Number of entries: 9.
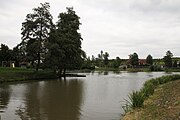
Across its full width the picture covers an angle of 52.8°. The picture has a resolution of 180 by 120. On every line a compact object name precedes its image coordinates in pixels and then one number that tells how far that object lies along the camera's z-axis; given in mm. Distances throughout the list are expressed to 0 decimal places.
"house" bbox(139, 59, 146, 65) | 99506
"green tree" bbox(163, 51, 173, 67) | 85202
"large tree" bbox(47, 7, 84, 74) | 30310
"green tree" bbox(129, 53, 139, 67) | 89541
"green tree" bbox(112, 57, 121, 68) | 83801
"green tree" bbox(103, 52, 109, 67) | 93296
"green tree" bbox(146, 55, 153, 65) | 93008
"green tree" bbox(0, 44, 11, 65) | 46699
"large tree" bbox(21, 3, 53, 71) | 29570
